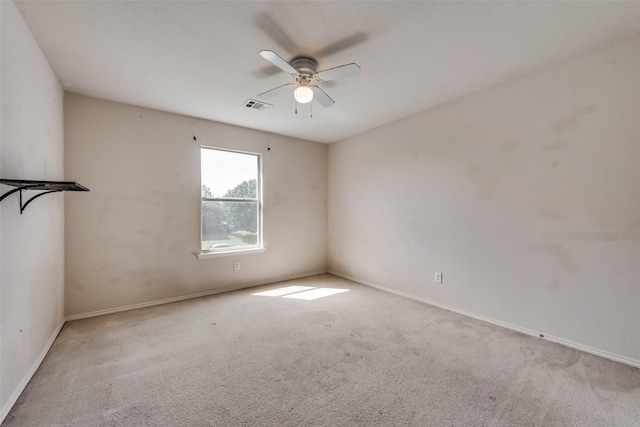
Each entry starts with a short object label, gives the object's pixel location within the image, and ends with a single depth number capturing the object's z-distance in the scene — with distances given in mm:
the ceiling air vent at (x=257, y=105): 3088
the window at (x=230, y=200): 3789
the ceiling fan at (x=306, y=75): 1931
